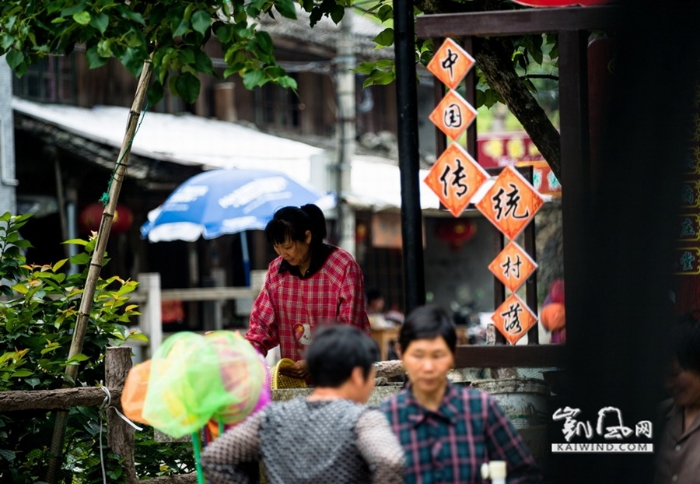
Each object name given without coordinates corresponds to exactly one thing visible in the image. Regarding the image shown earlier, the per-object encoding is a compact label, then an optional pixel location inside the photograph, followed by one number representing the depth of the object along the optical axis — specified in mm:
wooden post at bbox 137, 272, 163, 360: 28453
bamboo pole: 12656
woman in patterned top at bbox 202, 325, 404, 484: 7699
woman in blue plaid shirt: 7738
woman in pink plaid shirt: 12109
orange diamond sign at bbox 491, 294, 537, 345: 9312
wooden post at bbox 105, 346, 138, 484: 12875
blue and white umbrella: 28812
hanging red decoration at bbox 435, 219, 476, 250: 48094
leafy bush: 12656
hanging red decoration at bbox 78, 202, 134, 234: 33562
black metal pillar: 9508
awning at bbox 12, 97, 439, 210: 33500
